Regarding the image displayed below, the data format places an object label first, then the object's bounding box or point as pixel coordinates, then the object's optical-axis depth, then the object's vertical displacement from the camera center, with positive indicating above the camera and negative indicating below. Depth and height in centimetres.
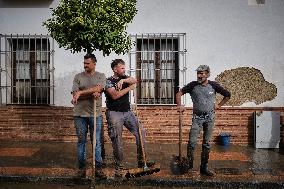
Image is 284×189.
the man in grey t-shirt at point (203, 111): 632 -32
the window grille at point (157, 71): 1020 +62
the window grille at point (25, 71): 1022 +64
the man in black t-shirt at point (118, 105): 599 -21
